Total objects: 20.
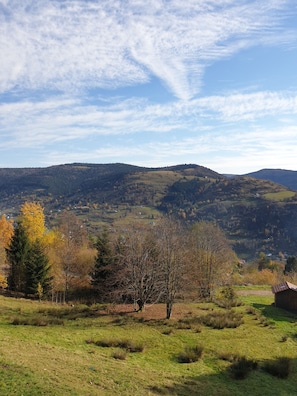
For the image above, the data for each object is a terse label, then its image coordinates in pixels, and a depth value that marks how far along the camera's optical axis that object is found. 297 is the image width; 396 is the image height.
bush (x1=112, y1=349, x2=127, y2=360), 20.59
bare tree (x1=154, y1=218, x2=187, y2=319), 32.69
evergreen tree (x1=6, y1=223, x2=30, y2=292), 43.19
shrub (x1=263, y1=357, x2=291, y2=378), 21.28
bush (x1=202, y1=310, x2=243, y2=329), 31.17
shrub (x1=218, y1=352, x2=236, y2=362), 23.00
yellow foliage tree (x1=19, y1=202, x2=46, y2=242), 48.59
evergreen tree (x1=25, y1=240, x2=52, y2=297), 39.97
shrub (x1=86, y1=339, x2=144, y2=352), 22.89
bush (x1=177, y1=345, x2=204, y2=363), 22.09
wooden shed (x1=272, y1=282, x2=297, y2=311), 41.38
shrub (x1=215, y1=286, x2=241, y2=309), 40.39
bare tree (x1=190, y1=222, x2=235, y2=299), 45.62
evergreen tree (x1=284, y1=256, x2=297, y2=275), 83.01
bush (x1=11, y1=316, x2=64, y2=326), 26.12
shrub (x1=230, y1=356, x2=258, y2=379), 20.28
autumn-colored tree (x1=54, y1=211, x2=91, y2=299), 45.12
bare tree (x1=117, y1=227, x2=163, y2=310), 33.09
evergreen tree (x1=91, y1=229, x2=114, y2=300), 40.06
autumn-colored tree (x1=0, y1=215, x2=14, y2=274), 46.73
